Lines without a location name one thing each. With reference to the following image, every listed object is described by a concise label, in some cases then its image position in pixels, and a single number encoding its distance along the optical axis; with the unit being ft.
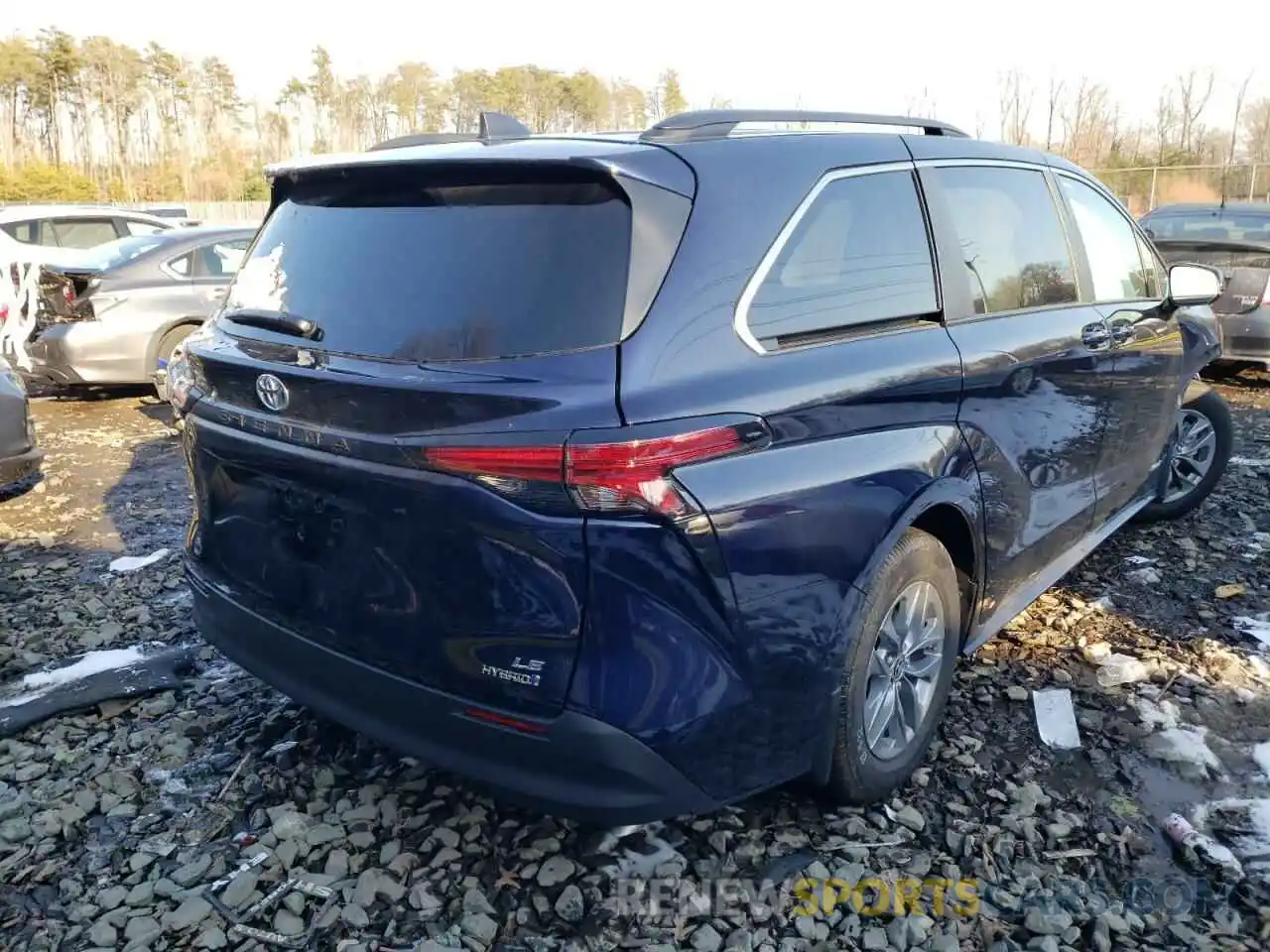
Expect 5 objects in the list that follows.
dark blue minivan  6.74
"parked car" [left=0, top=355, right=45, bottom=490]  17.74
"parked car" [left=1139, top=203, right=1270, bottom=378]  28.40
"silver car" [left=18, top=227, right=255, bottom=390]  26.50
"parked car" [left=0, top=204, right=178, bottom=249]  38.22
